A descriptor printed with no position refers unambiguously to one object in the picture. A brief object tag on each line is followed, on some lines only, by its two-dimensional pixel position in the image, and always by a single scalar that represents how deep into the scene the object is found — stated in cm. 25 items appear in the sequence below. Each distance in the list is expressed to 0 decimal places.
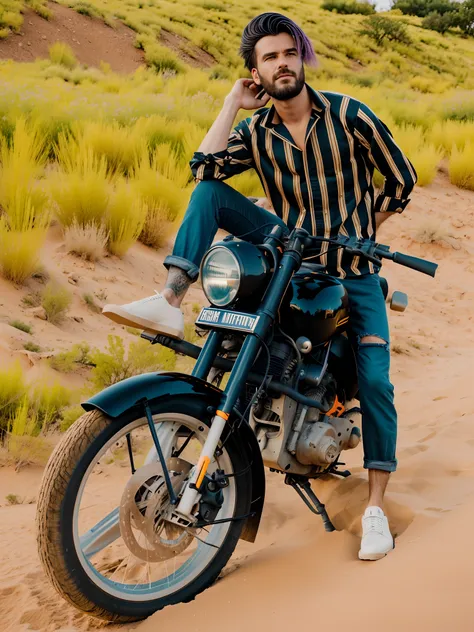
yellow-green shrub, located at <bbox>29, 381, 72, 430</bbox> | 488
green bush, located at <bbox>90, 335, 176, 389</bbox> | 536
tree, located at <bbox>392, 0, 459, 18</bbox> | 4994
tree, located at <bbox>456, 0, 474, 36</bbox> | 4791
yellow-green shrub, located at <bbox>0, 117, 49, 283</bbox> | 622
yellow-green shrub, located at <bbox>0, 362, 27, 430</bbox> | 481
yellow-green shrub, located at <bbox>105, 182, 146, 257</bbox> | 746
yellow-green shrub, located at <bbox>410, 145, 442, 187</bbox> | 1255
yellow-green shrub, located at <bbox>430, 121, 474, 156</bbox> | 1409
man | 322
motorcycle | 247
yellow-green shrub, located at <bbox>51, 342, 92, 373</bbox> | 550
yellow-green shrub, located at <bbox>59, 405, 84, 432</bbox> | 482
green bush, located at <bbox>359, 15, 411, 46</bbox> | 3969
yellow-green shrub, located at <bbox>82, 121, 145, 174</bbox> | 932
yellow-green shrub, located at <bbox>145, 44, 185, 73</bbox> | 2647
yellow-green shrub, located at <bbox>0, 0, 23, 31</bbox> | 2558
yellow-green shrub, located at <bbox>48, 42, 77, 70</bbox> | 2416
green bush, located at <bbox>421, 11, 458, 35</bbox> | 4778
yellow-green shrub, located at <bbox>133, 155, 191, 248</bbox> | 818
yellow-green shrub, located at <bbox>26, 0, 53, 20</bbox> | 2778
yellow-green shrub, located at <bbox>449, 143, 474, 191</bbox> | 1298
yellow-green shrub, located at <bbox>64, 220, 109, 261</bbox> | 718
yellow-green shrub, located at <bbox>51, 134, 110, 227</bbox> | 740
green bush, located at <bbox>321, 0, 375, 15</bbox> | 4797
